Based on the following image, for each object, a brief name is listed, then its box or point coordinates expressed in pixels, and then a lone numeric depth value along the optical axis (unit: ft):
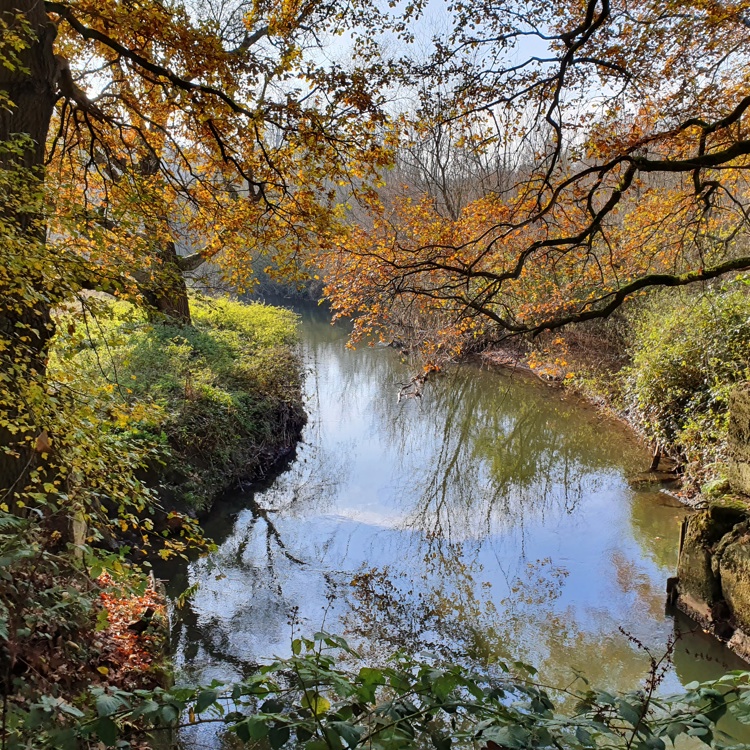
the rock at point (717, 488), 18.48
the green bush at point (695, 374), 23.07
